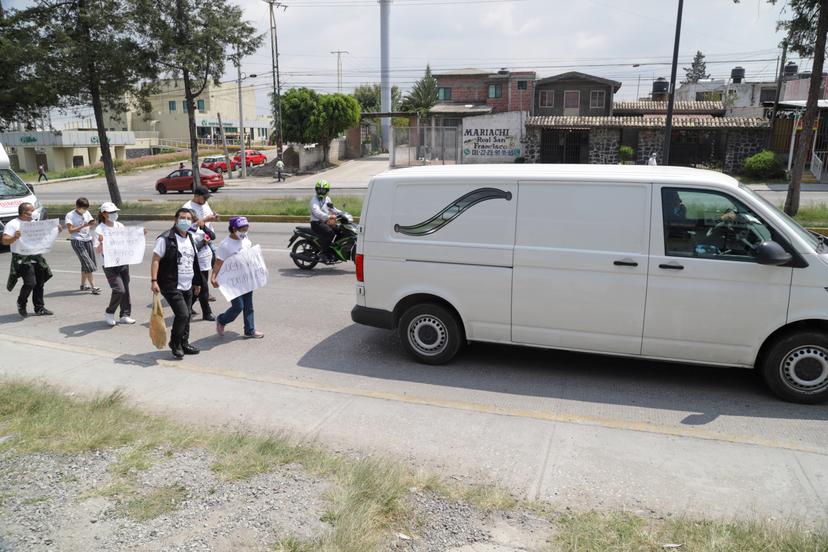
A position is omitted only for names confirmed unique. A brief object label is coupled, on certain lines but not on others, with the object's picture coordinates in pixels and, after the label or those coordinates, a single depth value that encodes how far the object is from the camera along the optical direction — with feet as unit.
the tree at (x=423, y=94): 246.88
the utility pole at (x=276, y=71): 153.99
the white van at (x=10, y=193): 50.72
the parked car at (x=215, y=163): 162.61
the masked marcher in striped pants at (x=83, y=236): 32.99
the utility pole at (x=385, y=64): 211.41
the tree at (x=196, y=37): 69.51
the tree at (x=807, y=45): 54.39
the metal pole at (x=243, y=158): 160.45
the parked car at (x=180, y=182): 127.42
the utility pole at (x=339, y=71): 335.88
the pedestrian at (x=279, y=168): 151.84
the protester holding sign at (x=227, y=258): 25.49
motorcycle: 39.40
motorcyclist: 38.50
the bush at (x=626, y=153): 131.23
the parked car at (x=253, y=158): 184.03
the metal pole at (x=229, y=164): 162.41
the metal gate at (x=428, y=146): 137.69
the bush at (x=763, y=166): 114.52
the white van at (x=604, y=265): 18.66
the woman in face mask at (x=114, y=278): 28.32
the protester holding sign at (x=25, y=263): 29.55
